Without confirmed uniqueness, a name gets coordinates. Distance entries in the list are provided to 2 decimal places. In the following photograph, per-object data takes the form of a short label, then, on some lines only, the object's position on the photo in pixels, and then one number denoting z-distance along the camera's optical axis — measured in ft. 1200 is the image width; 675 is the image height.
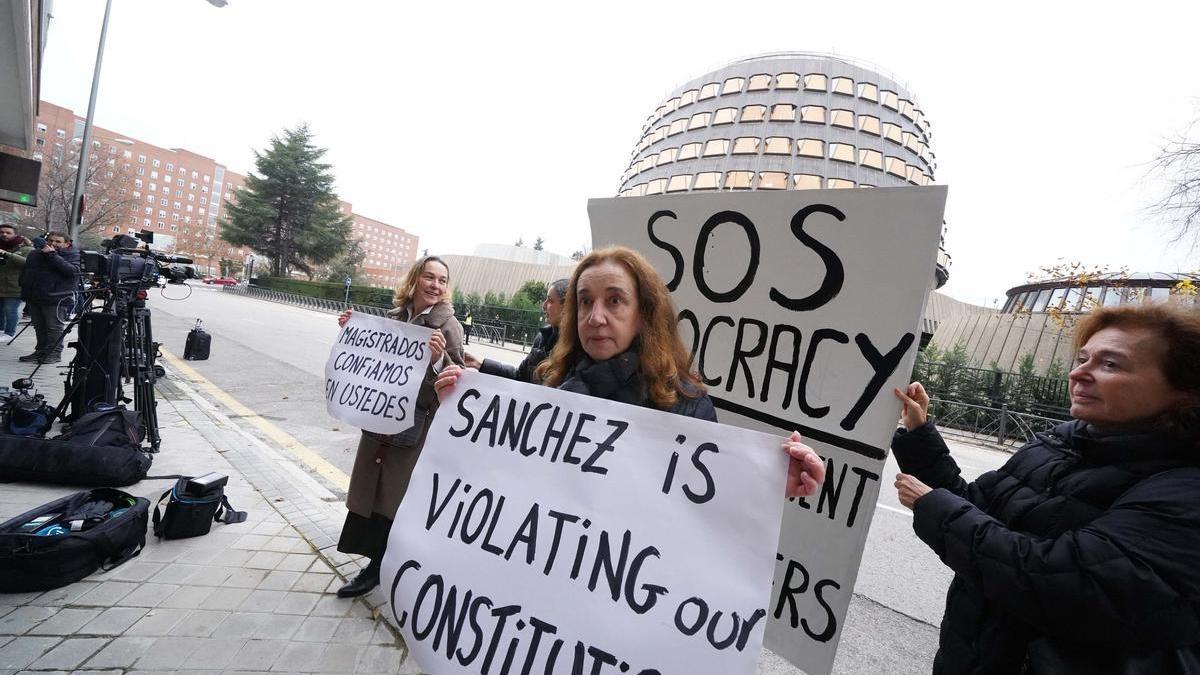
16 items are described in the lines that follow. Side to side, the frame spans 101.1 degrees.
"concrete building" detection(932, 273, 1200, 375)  55.51
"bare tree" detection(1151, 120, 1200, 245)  24.93
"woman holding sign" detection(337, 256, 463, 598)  8.30
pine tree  150.61
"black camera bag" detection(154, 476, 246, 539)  9.22
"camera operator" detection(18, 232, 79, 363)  22.07
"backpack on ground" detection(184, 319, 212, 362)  28.78
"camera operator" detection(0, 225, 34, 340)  23.32
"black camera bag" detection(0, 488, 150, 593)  7.19
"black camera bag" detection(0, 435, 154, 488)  10.34
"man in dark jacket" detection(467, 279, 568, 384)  8.23
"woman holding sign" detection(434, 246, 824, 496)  4.89
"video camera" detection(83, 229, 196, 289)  13.60
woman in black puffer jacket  3.43
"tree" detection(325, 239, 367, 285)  171.94
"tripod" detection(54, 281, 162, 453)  13.70
